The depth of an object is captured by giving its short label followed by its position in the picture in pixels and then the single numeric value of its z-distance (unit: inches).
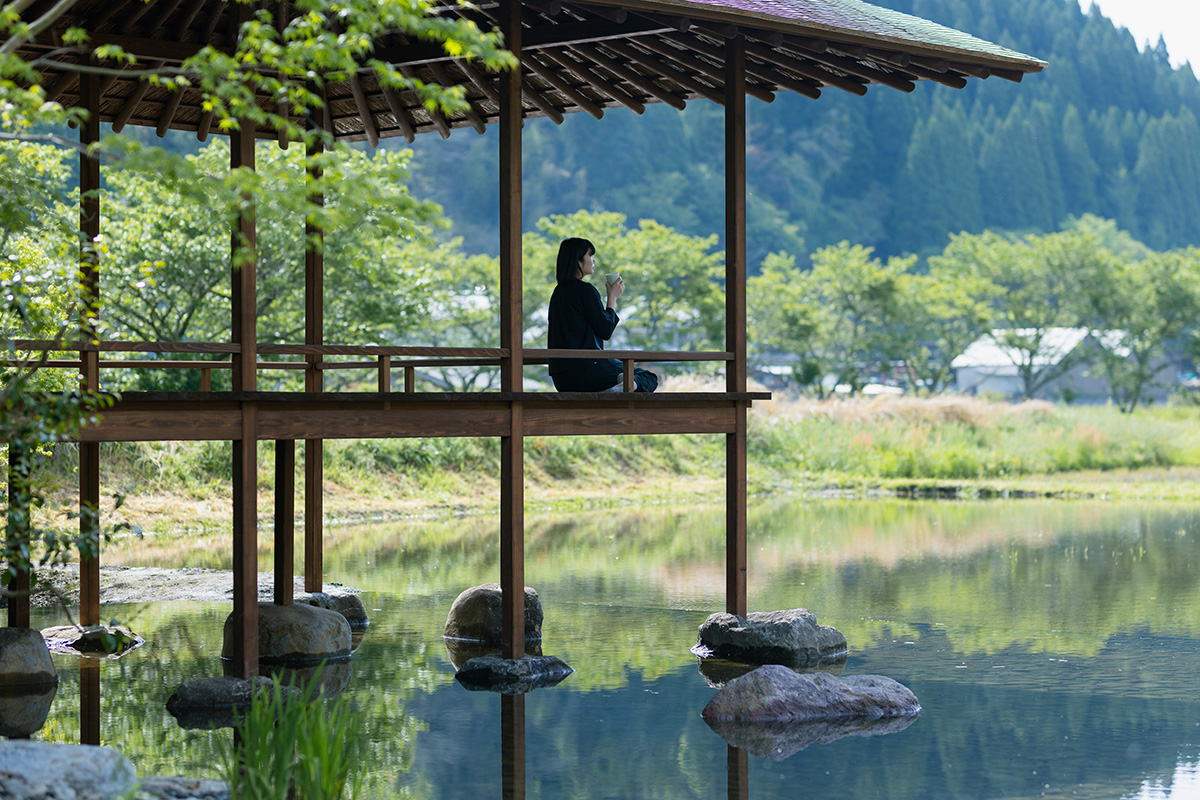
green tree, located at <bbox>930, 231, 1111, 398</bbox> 1528.1
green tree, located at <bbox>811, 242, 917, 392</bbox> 1499.8
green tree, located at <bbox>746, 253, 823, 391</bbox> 1425.9
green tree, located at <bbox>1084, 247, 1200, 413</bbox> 1509.6
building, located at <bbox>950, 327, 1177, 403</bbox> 1558.8
